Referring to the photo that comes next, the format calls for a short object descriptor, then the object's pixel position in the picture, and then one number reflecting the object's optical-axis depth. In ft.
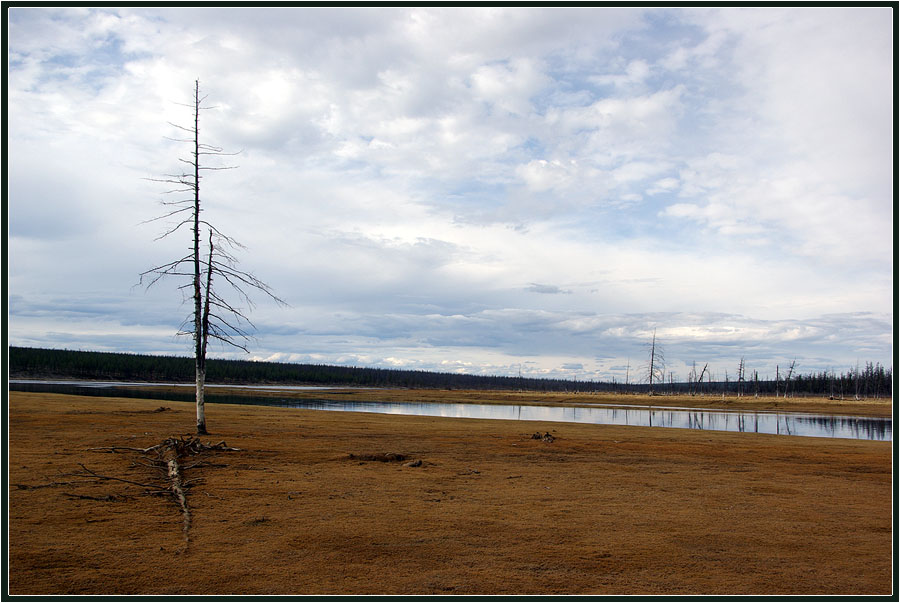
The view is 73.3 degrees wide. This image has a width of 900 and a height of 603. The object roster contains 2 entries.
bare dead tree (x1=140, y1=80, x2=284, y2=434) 62.69
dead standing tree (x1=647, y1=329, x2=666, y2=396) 317.18
